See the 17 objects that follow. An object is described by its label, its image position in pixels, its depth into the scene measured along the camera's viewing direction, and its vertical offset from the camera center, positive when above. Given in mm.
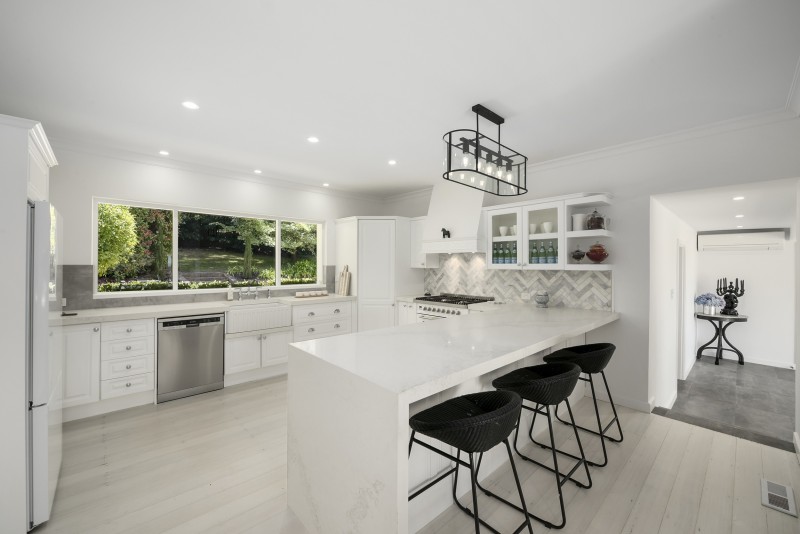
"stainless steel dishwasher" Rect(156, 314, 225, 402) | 3600 -980
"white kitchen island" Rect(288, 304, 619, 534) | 1388 -655
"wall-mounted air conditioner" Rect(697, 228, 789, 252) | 5773 +503
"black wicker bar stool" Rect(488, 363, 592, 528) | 1834 -663
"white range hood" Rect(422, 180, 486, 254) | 4383 +620
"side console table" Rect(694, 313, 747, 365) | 6027 -1059
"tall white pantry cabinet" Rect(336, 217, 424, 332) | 5184 -38
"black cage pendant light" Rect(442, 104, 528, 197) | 2340 +708
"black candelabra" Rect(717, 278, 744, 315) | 6263 -501
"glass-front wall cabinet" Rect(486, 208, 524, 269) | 3992 +321
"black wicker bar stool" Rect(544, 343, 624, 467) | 2383 -641
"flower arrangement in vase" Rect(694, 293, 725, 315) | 6188 -624
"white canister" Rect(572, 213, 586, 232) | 3545 +468
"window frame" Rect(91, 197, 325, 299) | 3641 +269
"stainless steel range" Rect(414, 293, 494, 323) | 4316 -513
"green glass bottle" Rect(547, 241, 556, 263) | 3700 +123
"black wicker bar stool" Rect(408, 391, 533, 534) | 1394 -692
